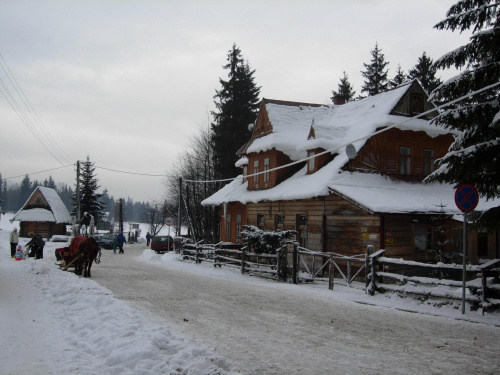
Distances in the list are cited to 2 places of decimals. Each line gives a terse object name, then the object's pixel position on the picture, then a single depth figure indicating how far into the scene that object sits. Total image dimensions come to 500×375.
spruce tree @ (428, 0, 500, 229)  10.69
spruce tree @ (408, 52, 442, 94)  47.22
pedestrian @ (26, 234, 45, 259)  27.59
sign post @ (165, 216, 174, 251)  33.92
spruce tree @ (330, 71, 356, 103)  58.16
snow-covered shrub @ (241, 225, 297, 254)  19.33
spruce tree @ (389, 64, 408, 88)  52.67
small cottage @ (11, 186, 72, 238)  57.72
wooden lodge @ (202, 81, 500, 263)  19.86
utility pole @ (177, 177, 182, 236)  35.56
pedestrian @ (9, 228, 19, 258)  27.73
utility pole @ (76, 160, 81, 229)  43.67
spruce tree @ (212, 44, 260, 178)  45.56
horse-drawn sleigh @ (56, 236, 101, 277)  18.22
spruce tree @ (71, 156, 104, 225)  65.25
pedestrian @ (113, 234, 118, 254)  41.09
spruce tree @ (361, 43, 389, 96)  52.53
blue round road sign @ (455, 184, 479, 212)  10.79
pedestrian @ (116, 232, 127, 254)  40.89
